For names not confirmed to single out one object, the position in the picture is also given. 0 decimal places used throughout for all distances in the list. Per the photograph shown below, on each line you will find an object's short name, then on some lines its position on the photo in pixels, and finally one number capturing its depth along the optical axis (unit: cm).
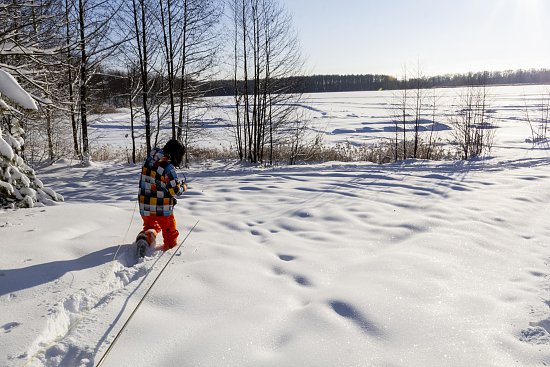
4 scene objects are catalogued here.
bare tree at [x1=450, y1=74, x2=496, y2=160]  1491
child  412
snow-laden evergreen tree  442
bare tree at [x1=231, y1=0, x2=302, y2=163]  1527
